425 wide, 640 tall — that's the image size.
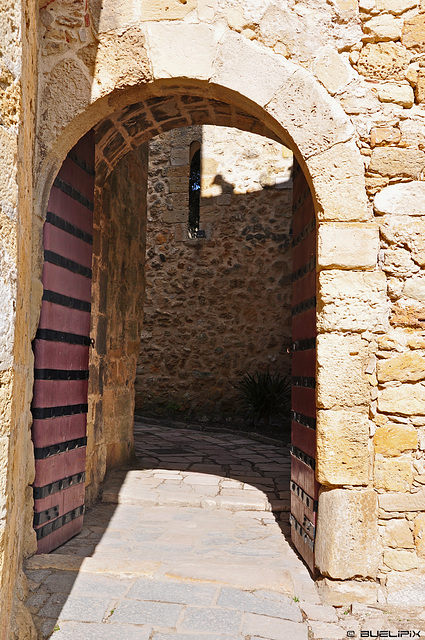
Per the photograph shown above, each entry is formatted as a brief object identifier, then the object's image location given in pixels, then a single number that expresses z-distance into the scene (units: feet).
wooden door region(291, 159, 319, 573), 9.52
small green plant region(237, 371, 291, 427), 23.77
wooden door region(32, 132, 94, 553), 9.41
